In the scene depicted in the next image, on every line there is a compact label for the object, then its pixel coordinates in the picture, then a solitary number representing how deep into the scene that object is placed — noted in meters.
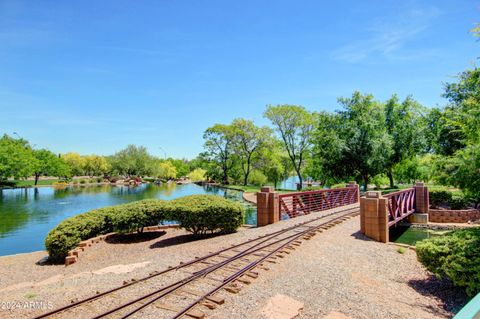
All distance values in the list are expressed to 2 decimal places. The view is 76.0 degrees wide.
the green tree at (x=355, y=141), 28.06
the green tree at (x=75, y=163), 89.43
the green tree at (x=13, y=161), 54.62
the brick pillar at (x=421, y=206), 19.22
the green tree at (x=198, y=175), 87.62
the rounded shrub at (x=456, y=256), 5.96
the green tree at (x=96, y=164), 91.43
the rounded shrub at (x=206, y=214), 12.62
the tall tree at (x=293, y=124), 41.53
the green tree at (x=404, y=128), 29.78
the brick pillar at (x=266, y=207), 14.43
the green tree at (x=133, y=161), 84.19
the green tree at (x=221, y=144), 56.31
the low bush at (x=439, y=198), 21.86
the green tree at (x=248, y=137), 53.88
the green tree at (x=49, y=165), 70.06
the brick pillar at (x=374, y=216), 11.12
